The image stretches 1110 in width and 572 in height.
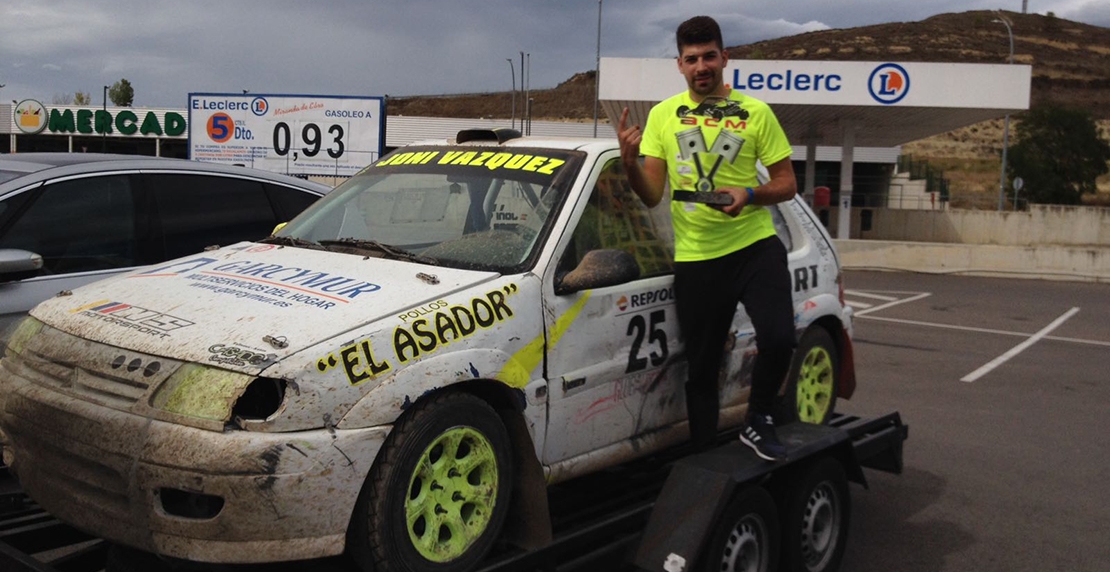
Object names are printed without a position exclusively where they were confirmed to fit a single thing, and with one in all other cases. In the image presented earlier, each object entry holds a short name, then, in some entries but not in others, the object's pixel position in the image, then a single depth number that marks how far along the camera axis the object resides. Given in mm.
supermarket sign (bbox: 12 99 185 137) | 56094
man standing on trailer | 4051
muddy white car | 2842
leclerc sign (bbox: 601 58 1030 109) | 25219
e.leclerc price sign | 29875
